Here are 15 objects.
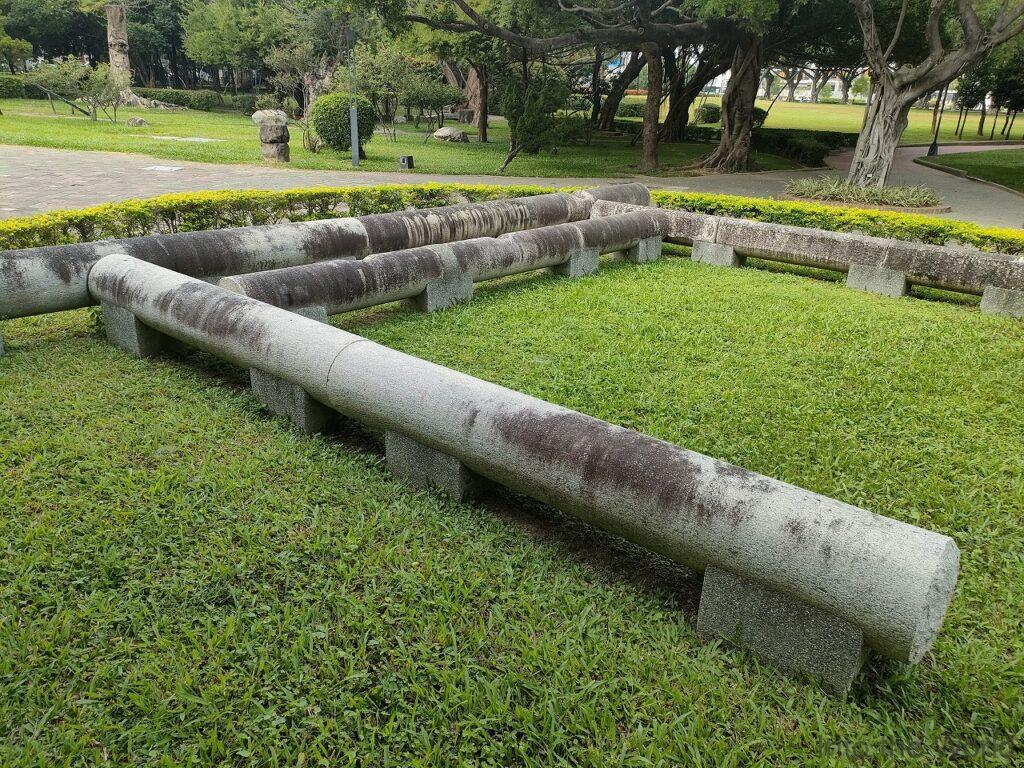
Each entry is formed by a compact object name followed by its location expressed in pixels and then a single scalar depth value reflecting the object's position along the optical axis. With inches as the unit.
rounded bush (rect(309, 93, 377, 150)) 791.7
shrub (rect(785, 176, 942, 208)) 553.0
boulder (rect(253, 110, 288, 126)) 729.7
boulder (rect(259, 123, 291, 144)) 711.7
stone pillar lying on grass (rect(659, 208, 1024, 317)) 301.0
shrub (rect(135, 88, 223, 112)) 1490.0
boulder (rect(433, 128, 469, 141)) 1055.6
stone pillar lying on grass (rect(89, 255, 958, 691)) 94.9
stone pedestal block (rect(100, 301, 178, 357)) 209.2
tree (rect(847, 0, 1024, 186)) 511.5
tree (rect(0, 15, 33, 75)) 1157.7
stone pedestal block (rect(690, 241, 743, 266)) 379.6
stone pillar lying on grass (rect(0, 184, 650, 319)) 208.5
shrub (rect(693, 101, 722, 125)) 1699.1
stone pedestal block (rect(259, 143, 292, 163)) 717.3
